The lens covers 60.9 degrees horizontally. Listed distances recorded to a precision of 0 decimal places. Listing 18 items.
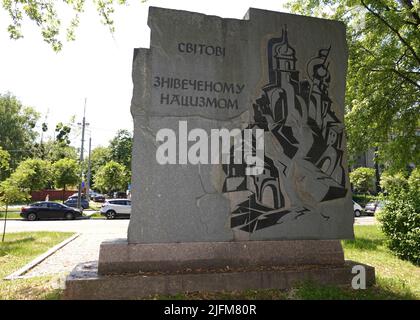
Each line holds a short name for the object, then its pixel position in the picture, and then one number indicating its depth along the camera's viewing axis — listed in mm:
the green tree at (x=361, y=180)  34131
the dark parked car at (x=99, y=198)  52188
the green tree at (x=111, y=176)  37188
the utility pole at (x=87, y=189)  37238
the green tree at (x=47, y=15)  9984
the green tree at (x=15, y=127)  51344
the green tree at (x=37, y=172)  30478
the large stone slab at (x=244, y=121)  5535
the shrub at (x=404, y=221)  8844
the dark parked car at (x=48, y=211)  25375
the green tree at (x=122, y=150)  63156
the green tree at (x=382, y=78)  11898
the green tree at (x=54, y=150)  56422
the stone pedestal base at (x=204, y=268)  4980
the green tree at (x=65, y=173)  32625
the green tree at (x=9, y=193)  14109
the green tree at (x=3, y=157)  15479
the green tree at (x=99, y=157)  68944
